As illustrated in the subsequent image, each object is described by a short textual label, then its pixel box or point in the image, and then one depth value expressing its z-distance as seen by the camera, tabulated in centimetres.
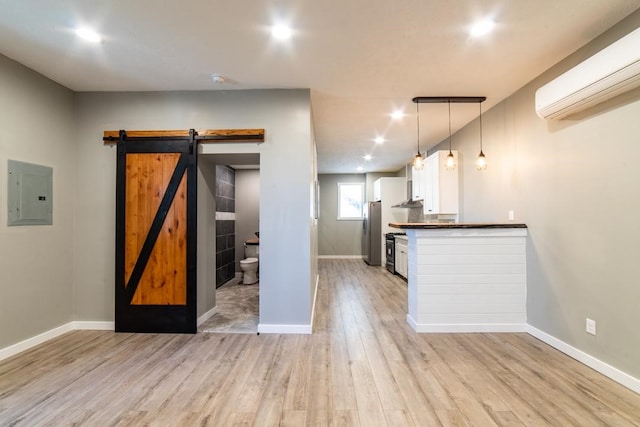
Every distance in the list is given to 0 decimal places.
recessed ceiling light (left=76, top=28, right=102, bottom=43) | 220
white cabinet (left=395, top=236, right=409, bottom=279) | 580
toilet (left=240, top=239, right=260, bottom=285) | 538
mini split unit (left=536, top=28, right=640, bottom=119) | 188
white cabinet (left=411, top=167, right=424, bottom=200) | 563
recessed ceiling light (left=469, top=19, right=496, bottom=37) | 212
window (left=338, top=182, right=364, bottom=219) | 892
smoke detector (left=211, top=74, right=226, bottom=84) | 289
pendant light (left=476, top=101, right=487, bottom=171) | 342
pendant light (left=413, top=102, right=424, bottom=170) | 369
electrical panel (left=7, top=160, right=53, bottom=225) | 262
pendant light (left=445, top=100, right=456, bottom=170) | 364
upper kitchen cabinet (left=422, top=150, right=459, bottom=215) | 474
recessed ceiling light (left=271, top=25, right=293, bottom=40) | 219
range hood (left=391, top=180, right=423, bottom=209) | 632
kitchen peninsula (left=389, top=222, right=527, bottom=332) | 316
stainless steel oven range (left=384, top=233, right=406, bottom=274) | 648
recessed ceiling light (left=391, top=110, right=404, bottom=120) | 390
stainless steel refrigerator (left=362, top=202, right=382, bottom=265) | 754
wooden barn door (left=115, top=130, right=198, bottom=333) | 315
